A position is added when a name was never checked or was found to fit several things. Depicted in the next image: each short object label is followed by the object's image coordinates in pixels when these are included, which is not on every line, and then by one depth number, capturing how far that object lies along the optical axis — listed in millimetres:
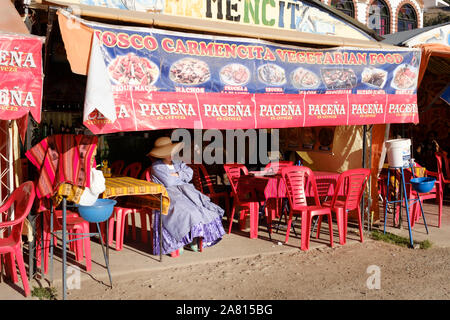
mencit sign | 6398
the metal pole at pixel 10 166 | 5234
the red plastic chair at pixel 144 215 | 6450
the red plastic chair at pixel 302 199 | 6500
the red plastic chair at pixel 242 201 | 7020
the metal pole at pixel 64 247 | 4598
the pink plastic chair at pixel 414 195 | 7938
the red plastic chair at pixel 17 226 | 4586
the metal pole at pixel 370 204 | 7752
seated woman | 6066
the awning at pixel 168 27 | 4888
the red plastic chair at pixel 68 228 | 5402
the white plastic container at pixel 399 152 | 7105
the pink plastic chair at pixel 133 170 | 8057
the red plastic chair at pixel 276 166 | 8158
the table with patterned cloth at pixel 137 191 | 5426
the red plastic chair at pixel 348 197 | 6688
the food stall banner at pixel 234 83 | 5246
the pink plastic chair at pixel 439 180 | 8242
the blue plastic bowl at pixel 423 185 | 7180
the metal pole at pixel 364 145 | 7629
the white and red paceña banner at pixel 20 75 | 4512
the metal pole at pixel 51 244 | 5090
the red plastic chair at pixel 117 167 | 8695
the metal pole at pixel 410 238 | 6875
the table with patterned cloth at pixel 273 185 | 7051
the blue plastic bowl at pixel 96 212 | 4707
